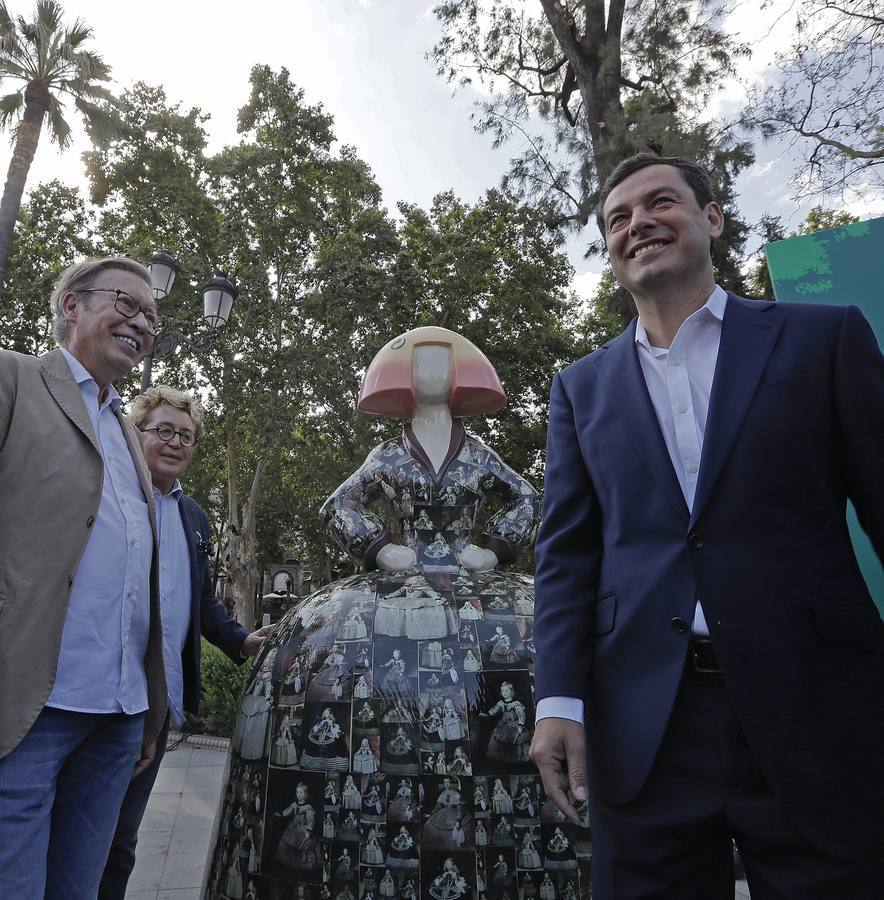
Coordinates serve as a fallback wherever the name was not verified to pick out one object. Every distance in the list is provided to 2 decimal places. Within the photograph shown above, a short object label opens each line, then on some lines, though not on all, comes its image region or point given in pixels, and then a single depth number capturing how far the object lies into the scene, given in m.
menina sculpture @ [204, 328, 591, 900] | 1.67
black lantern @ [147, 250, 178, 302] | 7.52
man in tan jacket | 1.42
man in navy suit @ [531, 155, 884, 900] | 1.06
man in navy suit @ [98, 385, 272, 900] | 2.20
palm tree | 11.29
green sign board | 1.97
